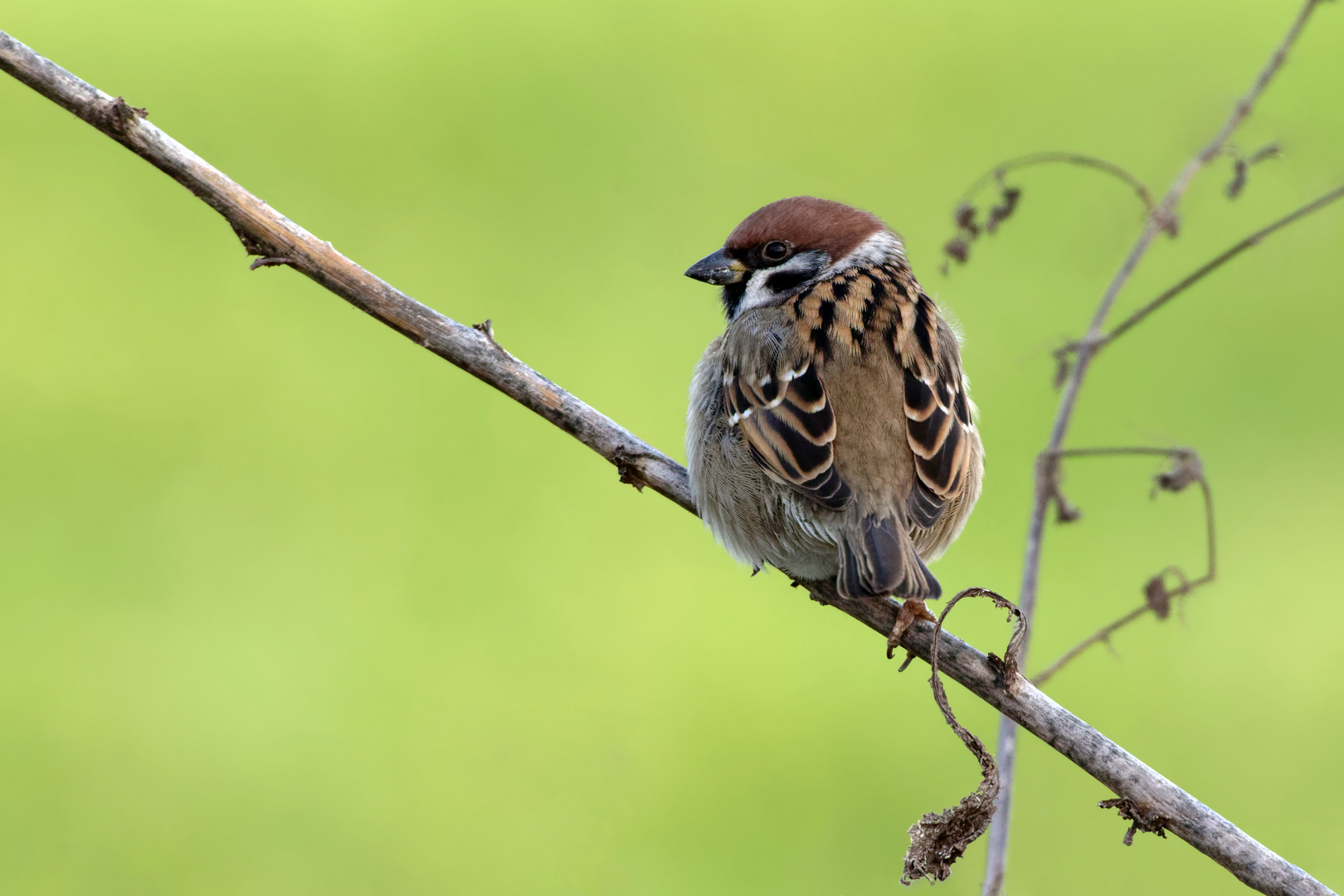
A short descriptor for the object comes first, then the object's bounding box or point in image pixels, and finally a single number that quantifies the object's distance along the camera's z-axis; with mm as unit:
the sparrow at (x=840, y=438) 4867
